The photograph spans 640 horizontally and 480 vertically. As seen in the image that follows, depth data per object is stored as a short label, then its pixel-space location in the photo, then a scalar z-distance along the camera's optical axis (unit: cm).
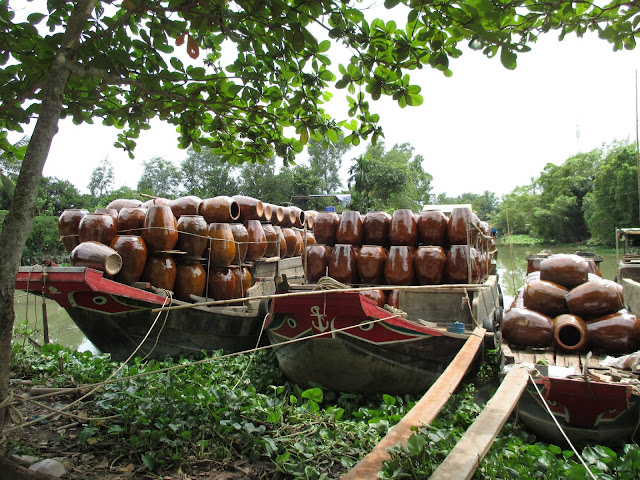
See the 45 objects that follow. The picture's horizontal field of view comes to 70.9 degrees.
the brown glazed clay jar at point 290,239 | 819
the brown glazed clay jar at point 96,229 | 514
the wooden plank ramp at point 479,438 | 186
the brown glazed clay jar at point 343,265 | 565
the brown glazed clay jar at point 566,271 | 468
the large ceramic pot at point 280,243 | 752
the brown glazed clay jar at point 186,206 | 630
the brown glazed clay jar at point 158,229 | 528
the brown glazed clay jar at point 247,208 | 689
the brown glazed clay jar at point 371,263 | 555
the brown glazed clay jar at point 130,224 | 541
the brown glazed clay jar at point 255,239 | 669
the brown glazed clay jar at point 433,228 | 562
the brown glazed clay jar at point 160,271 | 533
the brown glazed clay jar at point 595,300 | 428
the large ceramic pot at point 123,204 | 665
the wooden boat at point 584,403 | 314
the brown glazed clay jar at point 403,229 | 561
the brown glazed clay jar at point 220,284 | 599
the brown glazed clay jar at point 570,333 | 414
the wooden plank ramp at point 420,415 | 193
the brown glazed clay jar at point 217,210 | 624
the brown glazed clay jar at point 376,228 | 579
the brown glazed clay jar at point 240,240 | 624
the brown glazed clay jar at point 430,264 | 537
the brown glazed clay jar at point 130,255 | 507
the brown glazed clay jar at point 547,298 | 454
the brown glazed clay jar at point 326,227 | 598
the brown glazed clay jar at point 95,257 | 463
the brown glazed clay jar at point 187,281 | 566
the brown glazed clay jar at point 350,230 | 580
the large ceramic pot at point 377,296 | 526
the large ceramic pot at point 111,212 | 554
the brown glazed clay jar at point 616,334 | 402
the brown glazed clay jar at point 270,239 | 727
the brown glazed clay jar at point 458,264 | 538
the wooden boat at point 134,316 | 418
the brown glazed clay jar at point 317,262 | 579
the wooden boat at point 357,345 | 423
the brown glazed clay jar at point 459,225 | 551
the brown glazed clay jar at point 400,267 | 544
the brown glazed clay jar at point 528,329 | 429
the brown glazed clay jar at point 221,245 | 589
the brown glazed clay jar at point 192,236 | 565
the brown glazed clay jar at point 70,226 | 571
